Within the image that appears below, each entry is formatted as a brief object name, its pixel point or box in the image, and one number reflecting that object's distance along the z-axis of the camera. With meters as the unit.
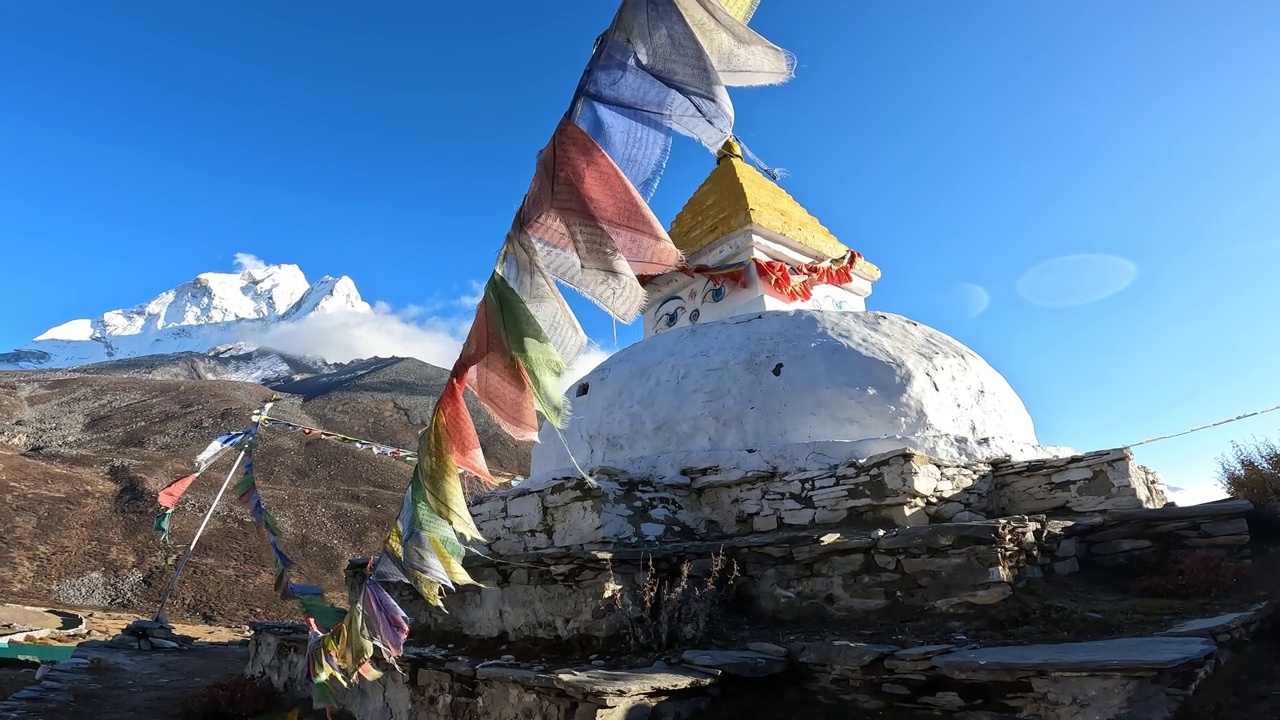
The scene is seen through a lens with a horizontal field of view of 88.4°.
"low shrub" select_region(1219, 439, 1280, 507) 7.11
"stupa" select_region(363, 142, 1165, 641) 4.58
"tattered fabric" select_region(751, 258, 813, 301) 8.74
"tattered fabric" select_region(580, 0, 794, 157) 2.35
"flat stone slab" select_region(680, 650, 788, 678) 3.79
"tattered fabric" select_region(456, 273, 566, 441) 2.53
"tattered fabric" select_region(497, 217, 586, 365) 2.58
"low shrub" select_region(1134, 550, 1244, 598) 4.33
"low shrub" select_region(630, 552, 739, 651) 4.34
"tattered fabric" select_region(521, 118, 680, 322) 2.40
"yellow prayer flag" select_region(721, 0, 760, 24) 2.43
